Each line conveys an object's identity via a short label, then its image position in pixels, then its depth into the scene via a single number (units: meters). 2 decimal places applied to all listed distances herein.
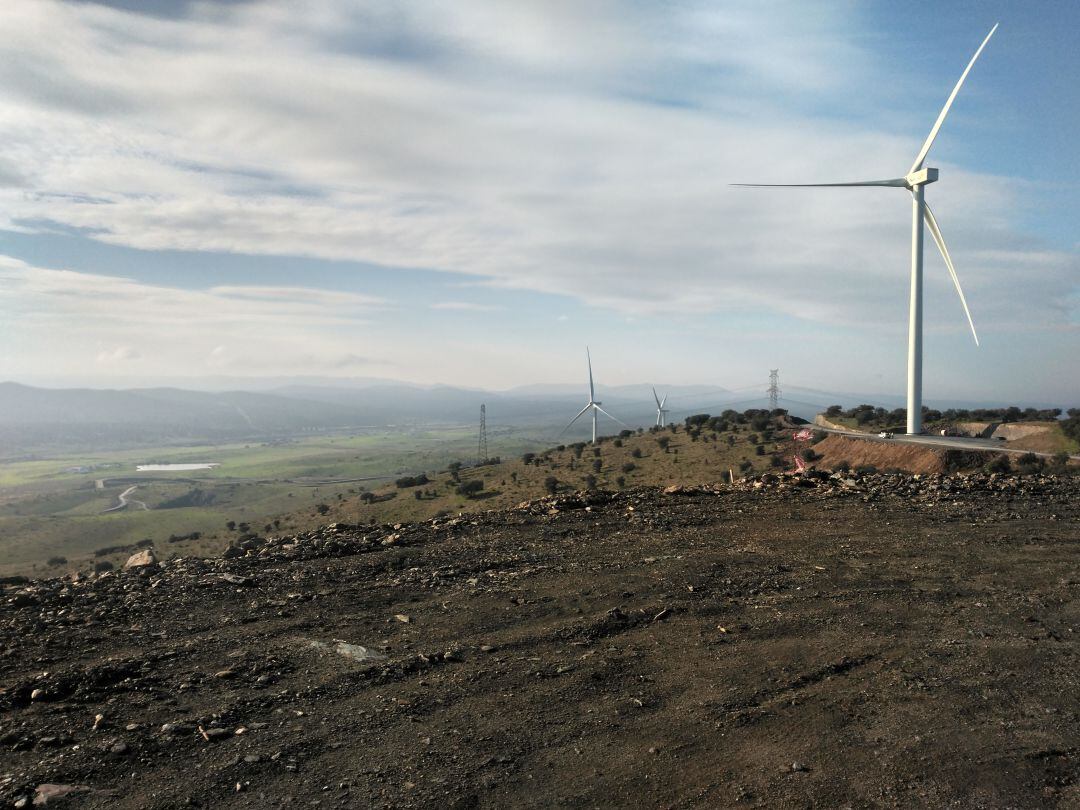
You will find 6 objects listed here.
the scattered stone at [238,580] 11.09
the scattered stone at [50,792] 5.43
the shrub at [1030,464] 28.56
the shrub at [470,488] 48.22
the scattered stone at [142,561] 12.50
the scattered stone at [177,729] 6.54
